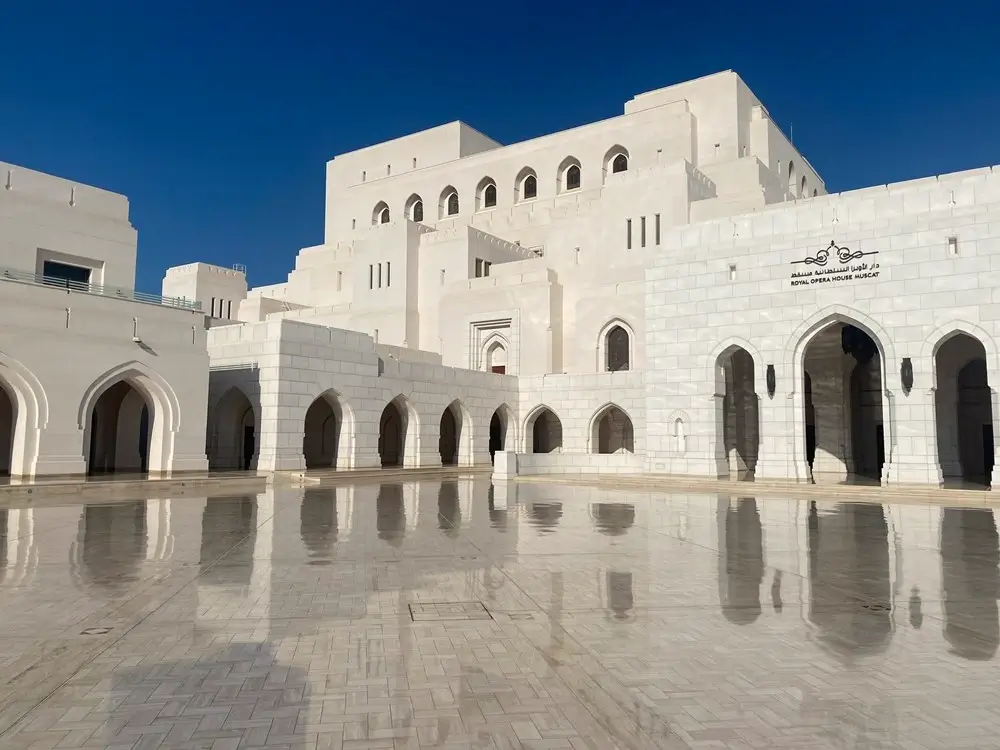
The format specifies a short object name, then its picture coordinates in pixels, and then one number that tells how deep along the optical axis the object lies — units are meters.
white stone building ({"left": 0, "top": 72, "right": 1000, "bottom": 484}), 21.86
